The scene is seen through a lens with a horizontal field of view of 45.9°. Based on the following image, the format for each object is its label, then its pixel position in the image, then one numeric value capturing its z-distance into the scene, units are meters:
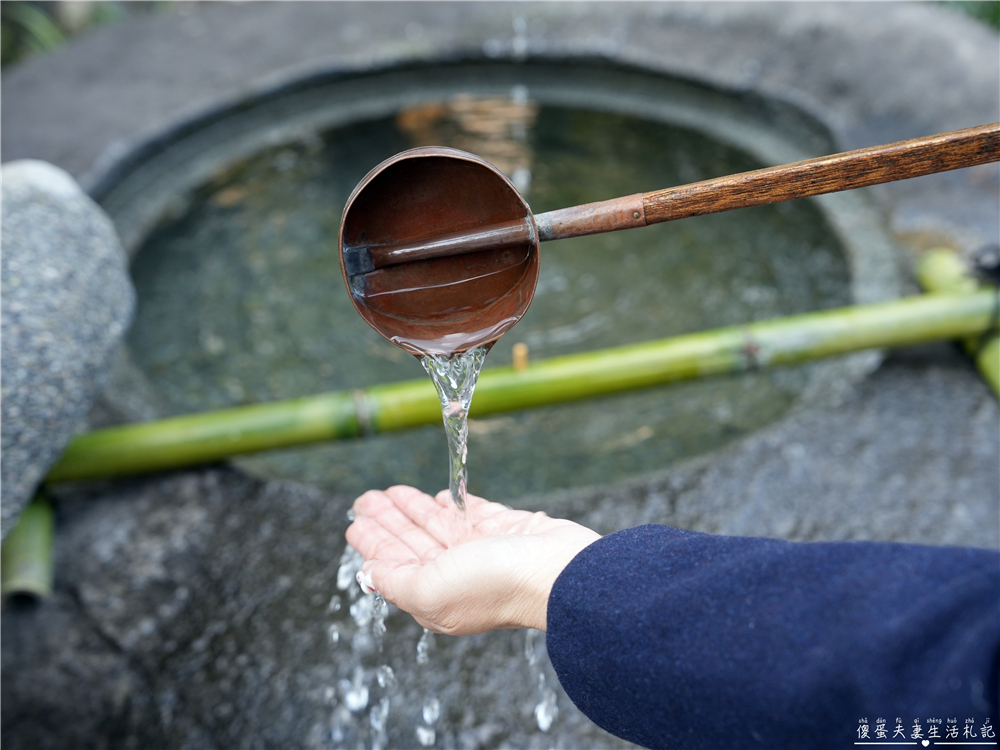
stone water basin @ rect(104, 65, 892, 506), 0.78
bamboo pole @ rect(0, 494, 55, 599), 0.62
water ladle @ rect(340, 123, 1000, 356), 0.49
